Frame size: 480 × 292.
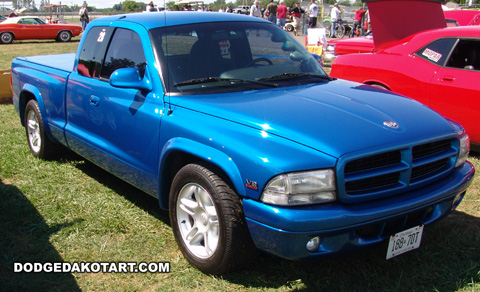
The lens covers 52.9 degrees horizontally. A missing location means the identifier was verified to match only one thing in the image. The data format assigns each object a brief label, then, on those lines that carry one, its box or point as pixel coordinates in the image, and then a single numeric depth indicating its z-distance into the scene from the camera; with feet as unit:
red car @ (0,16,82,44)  76.13
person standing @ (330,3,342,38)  78.02
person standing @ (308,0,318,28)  69.51
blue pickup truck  8.95
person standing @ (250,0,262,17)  68.45
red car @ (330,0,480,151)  17.87
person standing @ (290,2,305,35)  75.41
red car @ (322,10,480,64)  31.17
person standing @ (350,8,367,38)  74.28
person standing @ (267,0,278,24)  68.90
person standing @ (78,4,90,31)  87.34
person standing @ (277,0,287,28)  69.87
